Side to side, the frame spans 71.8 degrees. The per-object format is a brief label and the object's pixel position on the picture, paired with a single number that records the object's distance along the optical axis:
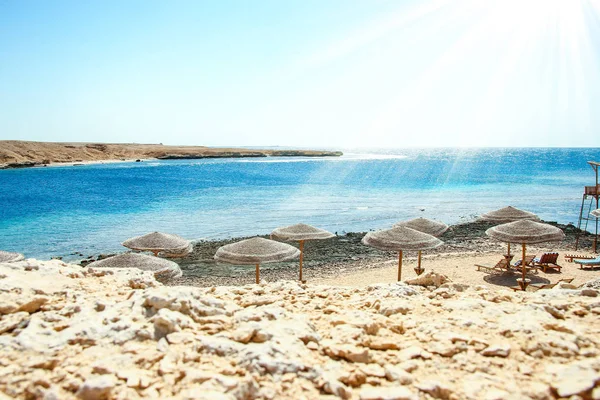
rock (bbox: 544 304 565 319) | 4.88
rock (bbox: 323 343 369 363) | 3.91
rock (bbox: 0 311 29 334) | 4.23
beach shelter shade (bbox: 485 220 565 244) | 13.88
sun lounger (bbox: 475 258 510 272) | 15.95
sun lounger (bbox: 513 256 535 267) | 16.21
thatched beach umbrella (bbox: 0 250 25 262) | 10.44
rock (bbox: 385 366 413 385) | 3.55
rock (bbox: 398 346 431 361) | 3.97
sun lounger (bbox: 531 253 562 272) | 16.12
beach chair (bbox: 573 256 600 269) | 15.45
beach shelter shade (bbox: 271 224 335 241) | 13.89
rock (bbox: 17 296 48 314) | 4.65
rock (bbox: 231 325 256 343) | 4.11
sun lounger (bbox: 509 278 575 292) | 12.65
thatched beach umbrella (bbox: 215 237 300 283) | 11.45
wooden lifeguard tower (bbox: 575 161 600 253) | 19.41
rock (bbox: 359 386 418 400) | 3.27
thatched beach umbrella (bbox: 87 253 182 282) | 10.11
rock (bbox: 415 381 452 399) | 3.40
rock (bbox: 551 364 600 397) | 3.25
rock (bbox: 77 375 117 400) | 3.23
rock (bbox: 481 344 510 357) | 3.93
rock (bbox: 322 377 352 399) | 3.39
